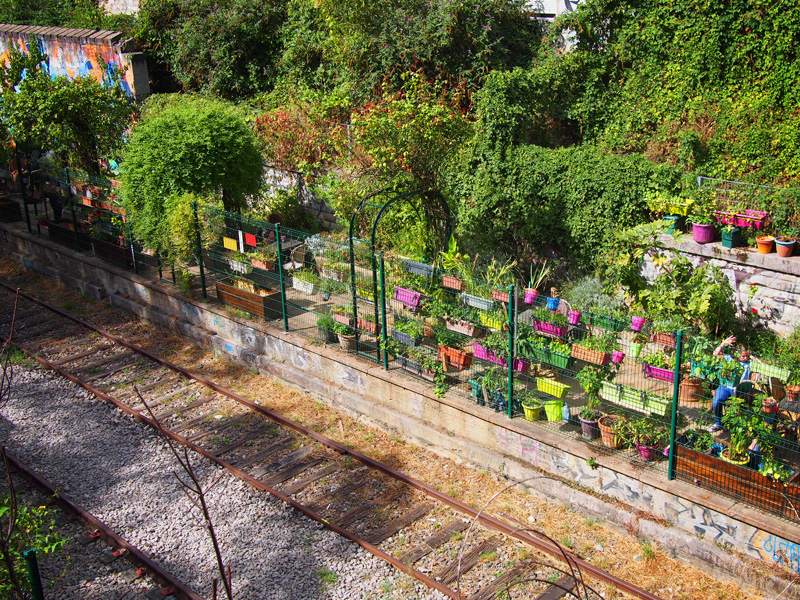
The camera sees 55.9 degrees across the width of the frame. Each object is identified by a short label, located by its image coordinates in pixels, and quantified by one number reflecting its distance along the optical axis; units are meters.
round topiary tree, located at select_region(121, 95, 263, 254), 12.09
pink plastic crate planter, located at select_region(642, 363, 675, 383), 8.15
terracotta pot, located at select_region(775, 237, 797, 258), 9.74
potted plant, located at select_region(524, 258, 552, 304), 11.59
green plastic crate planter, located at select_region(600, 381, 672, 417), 7.66
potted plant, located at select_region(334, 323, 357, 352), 10.30
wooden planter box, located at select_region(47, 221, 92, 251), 15.10
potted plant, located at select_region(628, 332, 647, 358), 8.51
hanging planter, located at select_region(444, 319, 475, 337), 9.27
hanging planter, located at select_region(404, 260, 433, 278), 9.73
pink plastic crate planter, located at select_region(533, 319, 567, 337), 8.84
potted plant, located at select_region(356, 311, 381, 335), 10.04
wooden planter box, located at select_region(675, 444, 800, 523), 6.74
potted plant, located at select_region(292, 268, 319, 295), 11.27
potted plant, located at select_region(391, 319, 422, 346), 9.62
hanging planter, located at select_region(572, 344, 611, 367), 8.09
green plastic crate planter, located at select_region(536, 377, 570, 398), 8.41
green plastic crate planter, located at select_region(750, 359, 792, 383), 7.66
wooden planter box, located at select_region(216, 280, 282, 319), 11.43
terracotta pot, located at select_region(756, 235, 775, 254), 9.91
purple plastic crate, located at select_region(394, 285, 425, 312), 9.88
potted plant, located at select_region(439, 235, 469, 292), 10.91
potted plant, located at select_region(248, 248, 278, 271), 11.46
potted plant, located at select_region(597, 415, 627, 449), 7.78
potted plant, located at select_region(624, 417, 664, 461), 7.61
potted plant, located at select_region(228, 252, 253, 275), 11.80
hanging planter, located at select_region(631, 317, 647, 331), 9.16
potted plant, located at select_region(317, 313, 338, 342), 10.52
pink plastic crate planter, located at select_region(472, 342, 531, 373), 8.66
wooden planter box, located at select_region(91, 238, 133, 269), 13.92
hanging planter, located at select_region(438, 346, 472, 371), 9.29
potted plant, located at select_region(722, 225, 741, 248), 10.24
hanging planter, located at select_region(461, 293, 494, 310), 9.06
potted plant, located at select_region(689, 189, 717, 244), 10.48
